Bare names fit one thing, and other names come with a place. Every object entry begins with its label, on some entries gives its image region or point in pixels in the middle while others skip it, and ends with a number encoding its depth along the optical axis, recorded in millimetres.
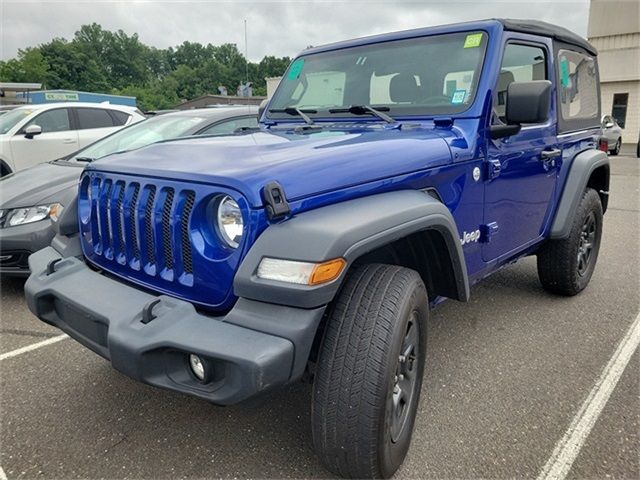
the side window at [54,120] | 8016
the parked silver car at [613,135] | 17422
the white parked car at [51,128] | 7637
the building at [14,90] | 28173
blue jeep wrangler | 1716
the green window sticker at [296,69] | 3666
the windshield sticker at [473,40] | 2908
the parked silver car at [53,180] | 4027
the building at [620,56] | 23703
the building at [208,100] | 40781
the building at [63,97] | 23536
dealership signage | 23628
